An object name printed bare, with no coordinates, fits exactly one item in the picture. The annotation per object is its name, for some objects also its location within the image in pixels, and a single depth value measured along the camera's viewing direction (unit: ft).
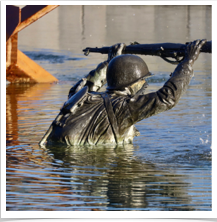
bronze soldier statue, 49.16
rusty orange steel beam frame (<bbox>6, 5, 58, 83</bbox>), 92.68
